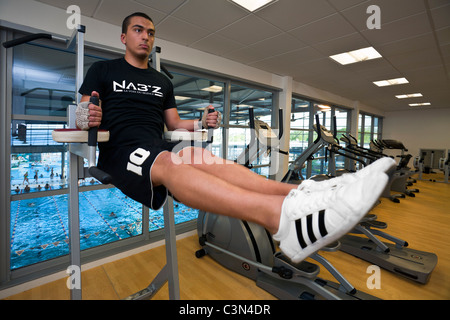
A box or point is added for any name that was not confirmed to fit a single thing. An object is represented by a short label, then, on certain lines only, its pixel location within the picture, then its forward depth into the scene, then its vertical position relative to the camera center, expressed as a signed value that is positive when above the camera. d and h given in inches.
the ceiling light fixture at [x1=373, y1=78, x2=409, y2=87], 190.1 +63.0
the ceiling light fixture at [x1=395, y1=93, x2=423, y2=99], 245.8 +66.6
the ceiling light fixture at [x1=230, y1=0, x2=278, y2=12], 83.9 +55.5
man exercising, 26.4 -3.3
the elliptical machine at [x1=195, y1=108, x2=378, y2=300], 64.3 -34.6
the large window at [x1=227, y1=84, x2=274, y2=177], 153.3 +29.9
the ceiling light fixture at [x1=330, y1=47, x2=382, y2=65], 131.0 +59.8
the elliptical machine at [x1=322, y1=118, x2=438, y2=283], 77.2 -37.8
